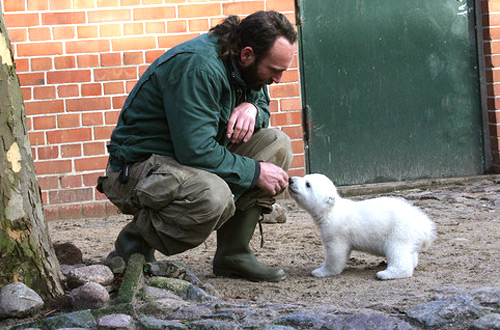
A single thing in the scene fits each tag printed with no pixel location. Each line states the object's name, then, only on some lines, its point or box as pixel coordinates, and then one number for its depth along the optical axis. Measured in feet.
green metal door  45.24
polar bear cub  26.66
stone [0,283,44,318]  20.31
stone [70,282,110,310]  20.86
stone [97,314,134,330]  19.49
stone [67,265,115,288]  22.82
